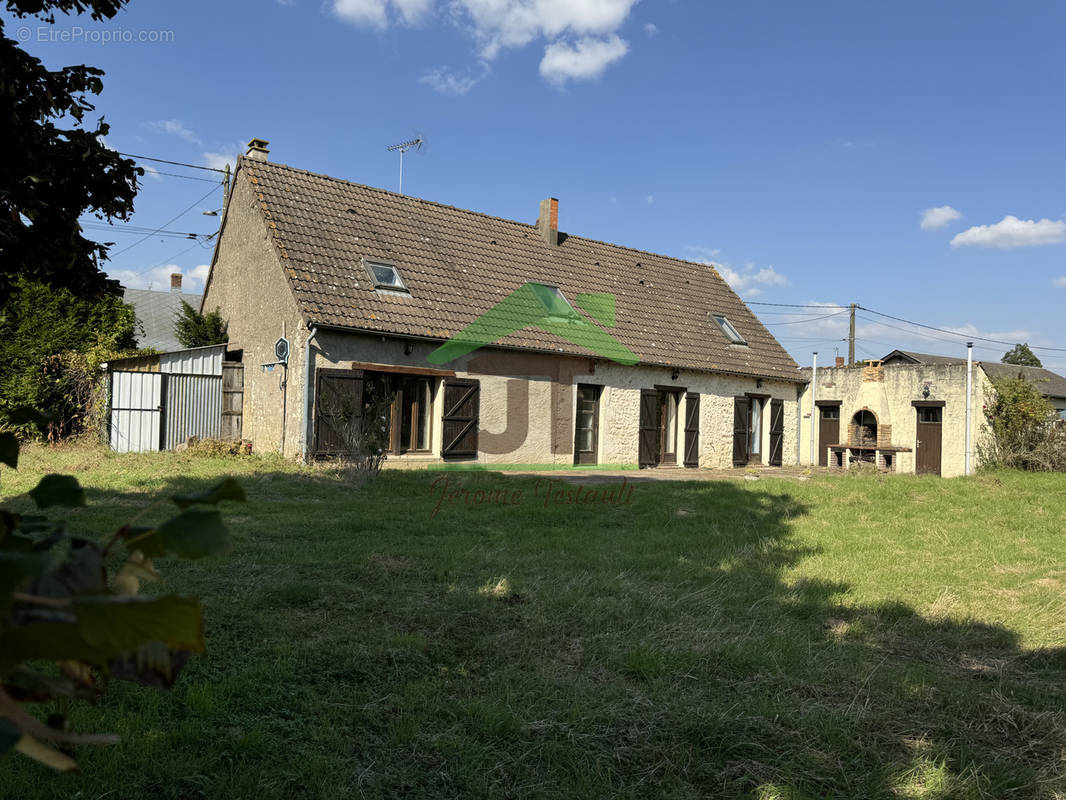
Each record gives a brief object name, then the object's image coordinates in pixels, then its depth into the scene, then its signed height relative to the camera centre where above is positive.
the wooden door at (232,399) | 15.12 +0.10
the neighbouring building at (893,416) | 19.28 +0.06
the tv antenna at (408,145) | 20.19 +7.15
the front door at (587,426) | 16.52 -0.32
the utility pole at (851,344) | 34.16 +3.39
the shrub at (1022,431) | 17.61 -0.23
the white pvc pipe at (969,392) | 18.72 +0.71
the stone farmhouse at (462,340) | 13.43 +1.42
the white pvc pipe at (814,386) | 22.08 +0.93
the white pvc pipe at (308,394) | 12.85 +0.20
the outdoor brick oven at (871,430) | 21.09 -0.33
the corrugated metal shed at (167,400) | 14.34 +0.05
